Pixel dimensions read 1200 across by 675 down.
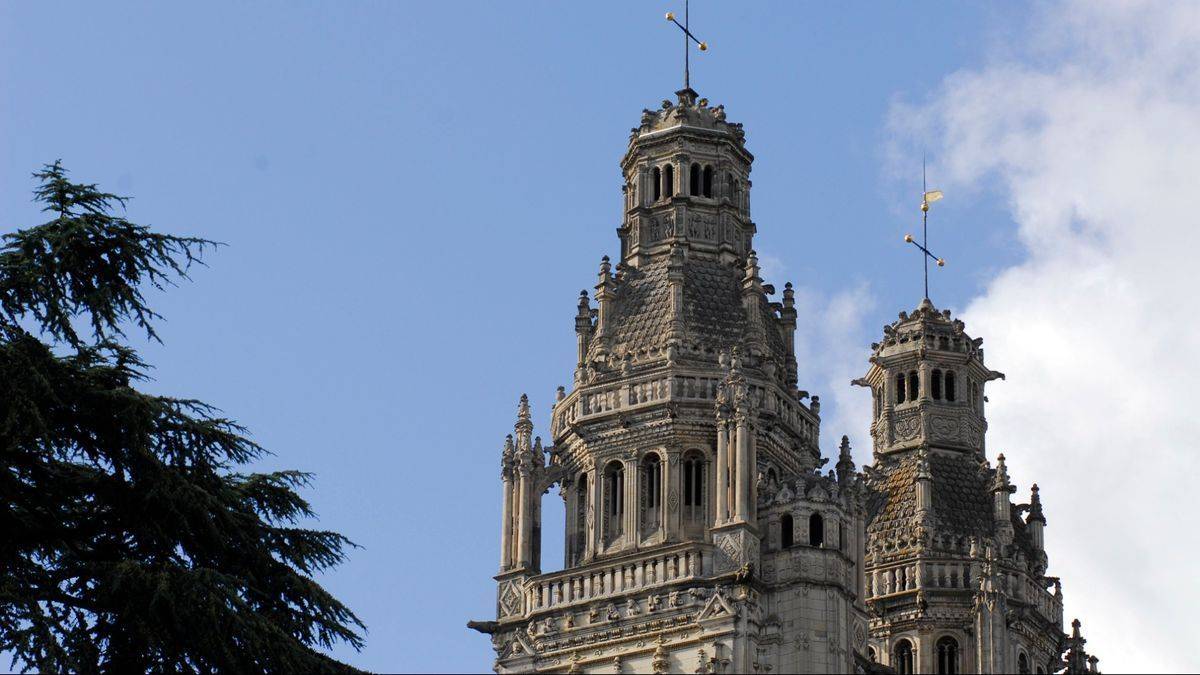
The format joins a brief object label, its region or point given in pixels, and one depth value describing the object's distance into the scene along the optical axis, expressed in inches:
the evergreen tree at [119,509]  1966.0
